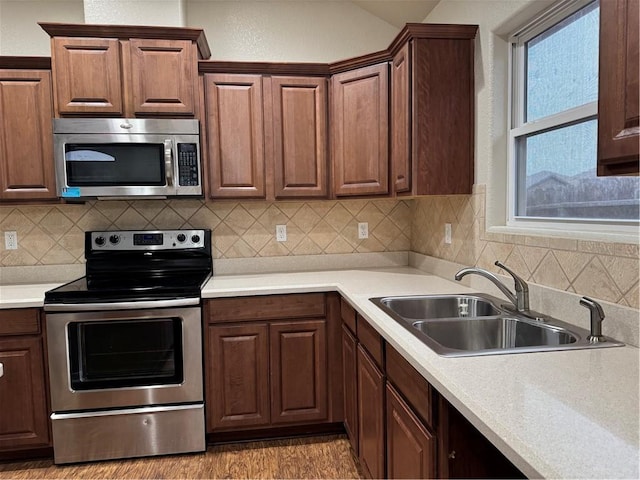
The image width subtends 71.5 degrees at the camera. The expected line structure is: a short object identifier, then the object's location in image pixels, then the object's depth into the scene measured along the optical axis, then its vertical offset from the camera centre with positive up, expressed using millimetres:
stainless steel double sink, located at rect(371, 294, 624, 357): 1332 -419
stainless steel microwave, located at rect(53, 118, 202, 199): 2385 +319
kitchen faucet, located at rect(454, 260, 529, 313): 1656 -305
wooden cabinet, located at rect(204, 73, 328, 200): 2607 +463
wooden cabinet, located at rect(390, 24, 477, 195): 2168 +505
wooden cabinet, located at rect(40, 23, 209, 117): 2387 +795
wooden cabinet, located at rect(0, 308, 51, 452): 2219 -837
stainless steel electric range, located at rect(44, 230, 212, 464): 2234 -798
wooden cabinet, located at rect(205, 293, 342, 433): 2379 -814
